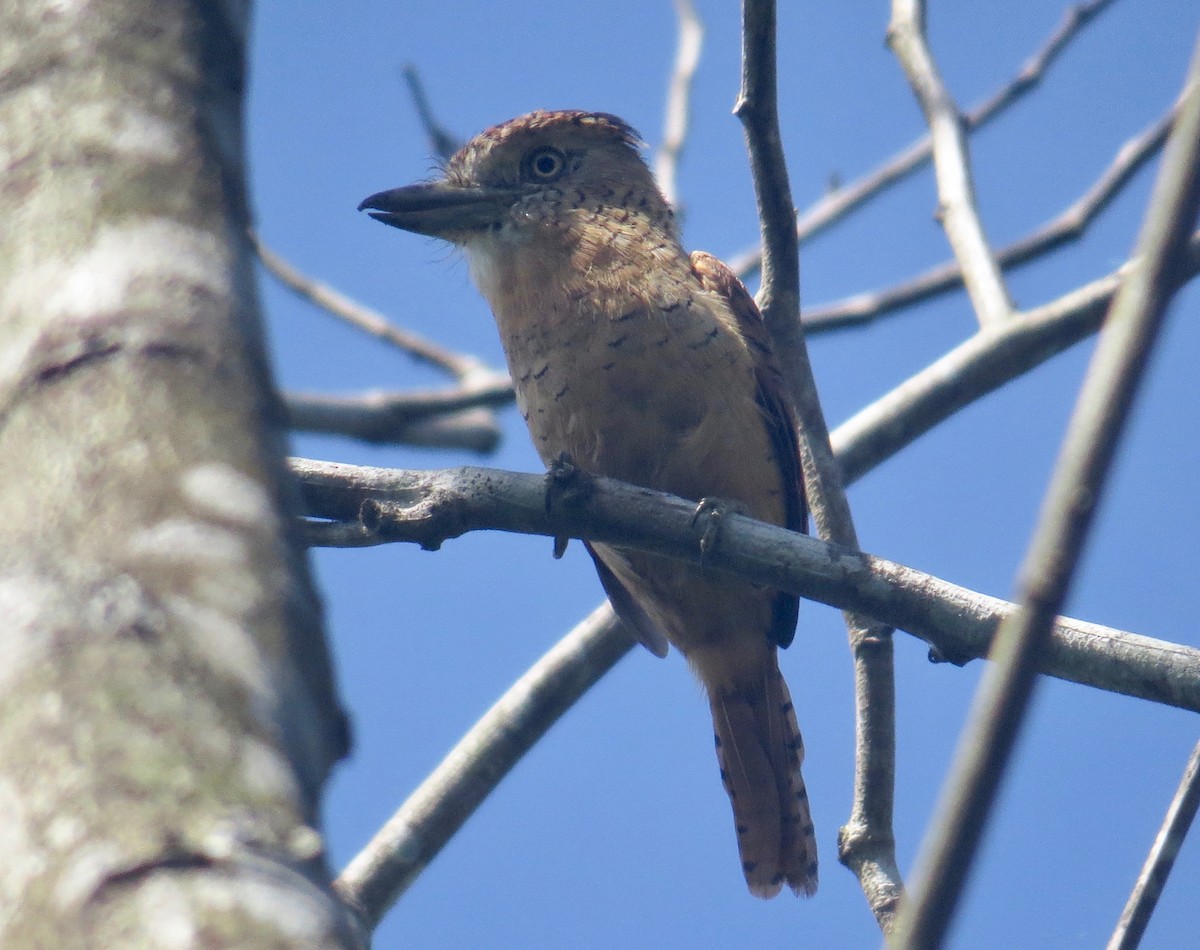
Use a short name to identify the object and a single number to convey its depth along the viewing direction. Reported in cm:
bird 902
